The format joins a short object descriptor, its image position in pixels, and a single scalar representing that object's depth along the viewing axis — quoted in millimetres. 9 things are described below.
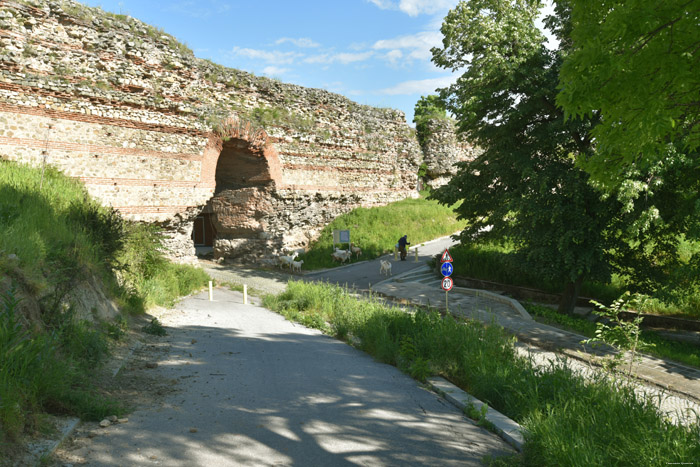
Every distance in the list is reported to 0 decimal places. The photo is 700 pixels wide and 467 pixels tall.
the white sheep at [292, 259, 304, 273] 19562
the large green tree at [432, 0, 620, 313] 11055
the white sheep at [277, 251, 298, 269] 19781
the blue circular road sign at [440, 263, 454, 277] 10016
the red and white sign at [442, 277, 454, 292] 10184
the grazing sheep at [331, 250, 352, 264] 20828
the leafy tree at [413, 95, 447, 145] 33344
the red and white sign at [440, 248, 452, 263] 10716
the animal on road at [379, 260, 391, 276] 17984
